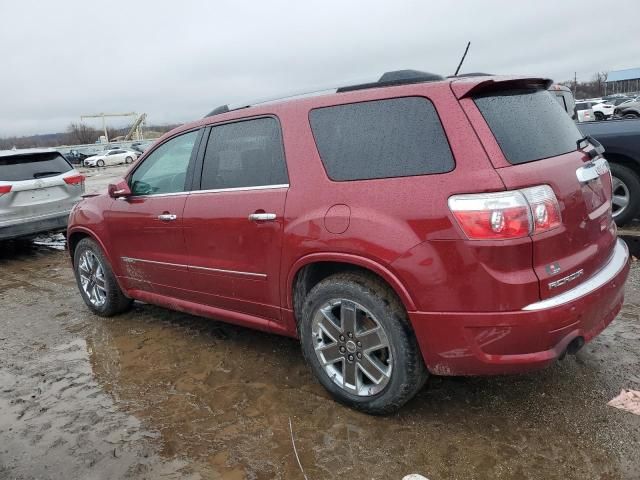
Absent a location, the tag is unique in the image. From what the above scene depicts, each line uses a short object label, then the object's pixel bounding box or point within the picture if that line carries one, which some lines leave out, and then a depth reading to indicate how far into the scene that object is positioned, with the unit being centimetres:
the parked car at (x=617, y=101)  4431
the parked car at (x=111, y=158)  4419
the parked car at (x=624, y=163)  640
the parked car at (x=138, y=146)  5225
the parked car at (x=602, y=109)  3098
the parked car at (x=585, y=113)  1938
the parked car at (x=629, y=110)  2566
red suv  242
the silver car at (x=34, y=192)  757
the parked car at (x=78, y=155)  5013
